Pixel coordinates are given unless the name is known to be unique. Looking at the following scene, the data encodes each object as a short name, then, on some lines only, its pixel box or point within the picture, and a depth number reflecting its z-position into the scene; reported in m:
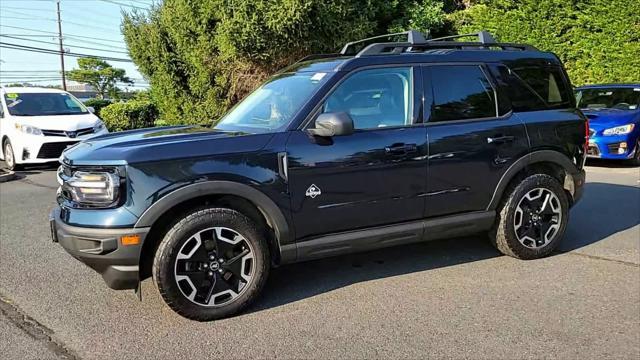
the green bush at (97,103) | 25.08
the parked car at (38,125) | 10.78
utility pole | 51.43
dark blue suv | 3.63
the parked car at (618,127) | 10.05
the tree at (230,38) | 11.70
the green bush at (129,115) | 17.77
